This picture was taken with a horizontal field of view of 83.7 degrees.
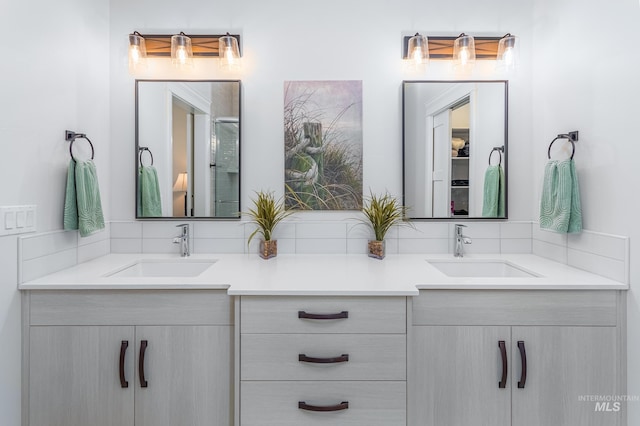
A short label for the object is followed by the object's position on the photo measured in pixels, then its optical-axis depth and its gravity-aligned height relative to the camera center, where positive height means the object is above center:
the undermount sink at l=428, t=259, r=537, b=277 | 1.93 -0.33
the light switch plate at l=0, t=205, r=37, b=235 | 1.34 -0.06
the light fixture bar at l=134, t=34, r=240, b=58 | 2.01 +0.91
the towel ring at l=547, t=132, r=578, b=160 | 1.68 +0.32
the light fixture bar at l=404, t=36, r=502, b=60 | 2.01 +0.90
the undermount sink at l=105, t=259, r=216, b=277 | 1.93 -0.34
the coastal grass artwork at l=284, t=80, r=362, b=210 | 2.02 +0.37
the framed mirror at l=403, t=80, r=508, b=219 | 2.00 +0.35
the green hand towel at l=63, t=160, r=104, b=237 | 1.64 +0.02
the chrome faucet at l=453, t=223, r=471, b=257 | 1.97 -0.20
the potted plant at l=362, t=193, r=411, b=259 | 1.95 -0.07
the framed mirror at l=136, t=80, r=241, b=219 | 2.01 +0.32
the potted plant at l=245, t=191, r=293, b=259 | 1.94 -0.09
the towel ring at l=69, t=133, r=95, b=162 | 1.67 +0.31
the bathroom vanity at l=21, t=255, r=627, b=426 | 1.41 -0.57
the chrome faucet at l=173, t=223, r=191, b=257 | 1.97 -0.20
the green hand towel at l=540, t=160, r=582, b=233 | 1.63 +0.04
